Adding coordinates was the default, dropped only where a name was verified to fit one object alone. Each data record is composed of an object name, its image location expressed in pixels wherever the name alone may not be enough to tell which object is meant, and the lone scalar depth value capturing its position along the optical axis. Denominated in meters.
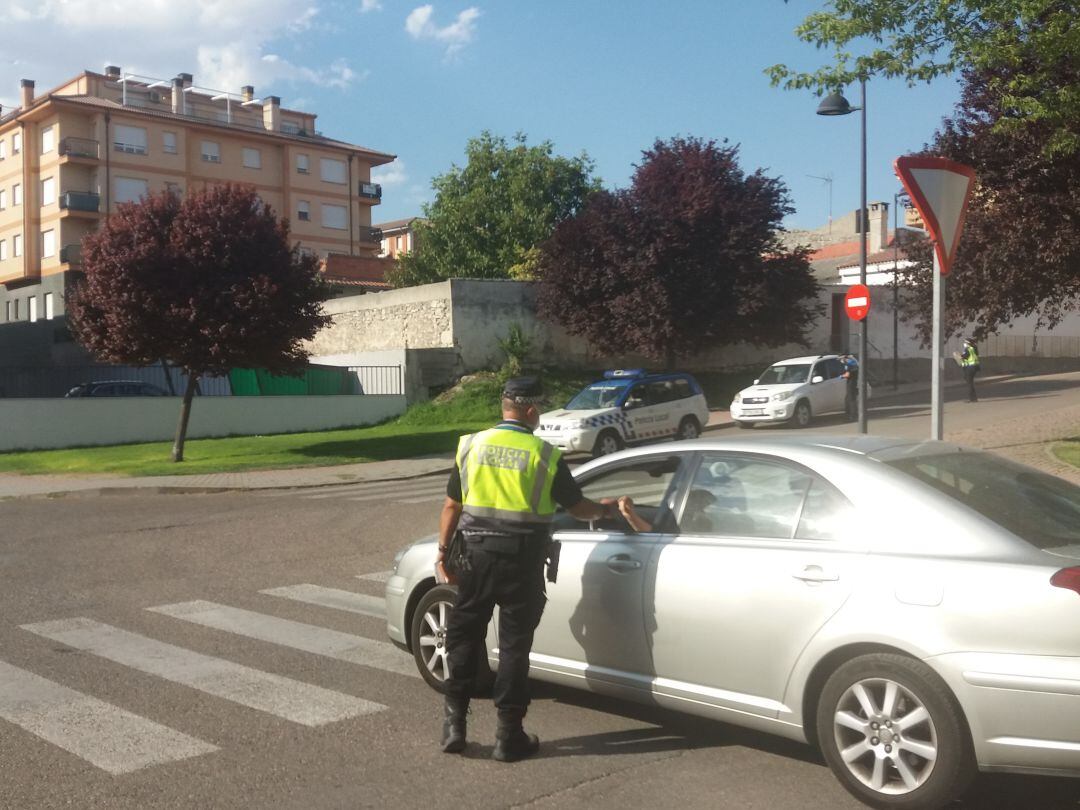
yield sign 7.00
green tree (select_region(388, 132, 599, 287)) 59.19
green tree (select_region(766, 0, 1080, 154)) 12.41
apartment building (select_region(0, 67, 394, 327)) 56.97
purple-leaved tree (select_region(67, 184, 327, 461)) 22.42
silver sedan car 4.08
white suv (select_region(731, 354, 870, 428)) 26.28
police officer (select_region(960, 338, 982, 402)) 29.53
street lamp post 17.97
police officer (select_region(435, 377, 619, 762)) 5.04
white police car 20.92
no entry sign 21.52
